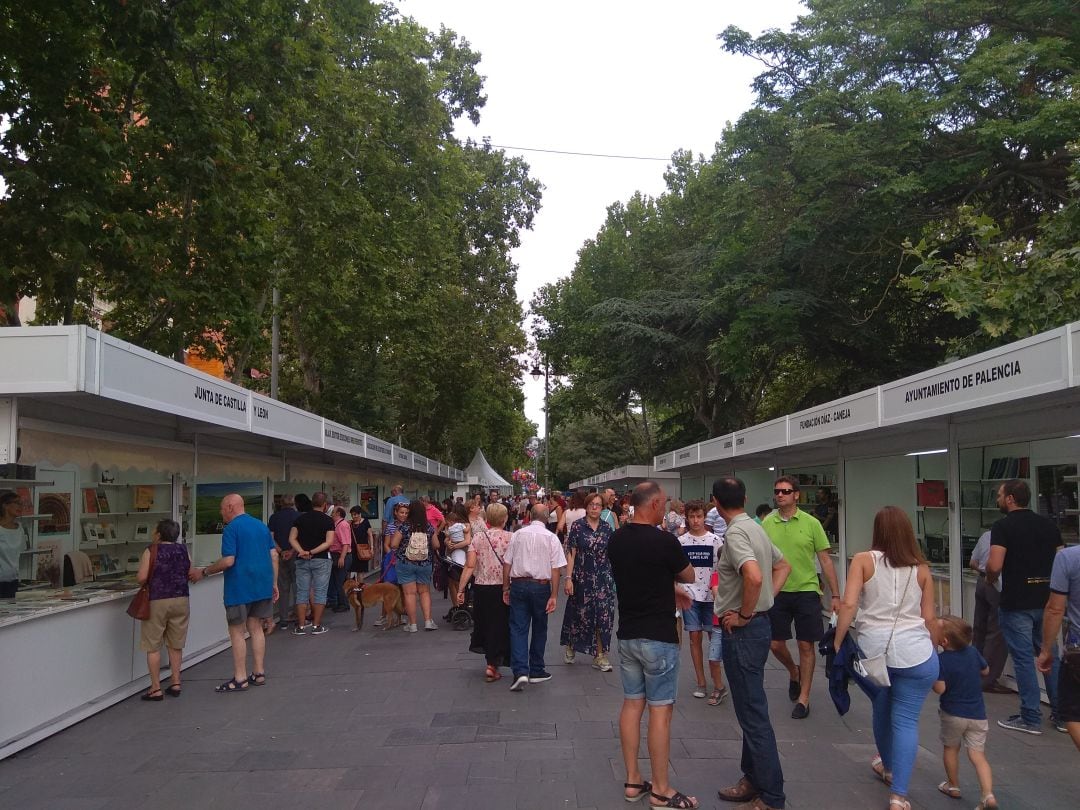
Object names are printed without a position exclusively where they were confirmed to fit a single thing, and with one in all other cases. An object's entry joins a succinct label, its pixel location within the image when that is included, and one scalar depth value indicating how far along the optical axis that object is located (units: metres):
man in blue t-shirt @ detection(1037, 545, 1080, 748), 5.43
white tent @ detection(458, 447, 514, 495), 47.74
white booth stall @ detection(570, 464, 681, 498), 27.84
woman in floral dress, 8.79
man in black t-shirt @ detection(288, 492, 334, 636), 11.35
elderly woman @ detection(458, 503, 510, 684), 8.35
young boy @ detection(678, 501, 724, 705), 7.45
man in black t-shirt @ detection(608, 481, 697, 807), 4.86
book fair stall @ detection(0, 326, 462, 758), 6.35
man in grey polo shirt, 4.68
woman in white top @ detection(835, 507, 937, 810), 4.68
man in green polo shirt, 6.79
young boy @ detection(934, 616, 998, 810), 4.80
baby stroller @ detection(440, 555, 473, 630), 11.83
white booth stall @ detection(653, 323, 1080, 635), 6.93
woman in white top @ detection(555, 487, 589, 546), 11.99
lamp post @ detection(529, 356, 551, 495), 42.84
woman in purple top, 7.72
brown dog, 11.52
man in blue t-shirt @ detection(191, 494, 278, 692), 8.05
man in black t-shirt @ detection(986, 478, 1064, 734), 6.39
